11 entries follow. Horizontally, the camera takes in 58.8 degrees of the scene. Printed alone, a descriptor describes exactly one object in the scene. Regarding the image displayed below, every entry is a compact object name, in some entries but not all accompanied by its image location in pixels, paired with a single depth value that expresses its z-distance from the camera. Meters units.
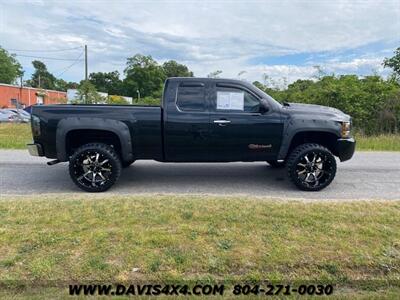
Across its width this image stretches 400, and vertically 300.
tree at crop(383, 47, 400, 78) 19.53
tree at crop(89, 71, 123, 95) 82.75
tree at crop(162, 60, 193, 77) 79.69
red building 49.90
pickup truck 5.86
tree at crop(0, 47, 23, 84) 68.81
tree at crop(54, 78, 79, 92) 96.99
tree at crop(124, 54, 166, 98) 71.25
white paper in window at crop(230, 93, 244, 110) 6.10
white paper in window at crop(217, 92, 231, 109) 6.09
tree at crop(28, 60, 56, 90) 98.94
